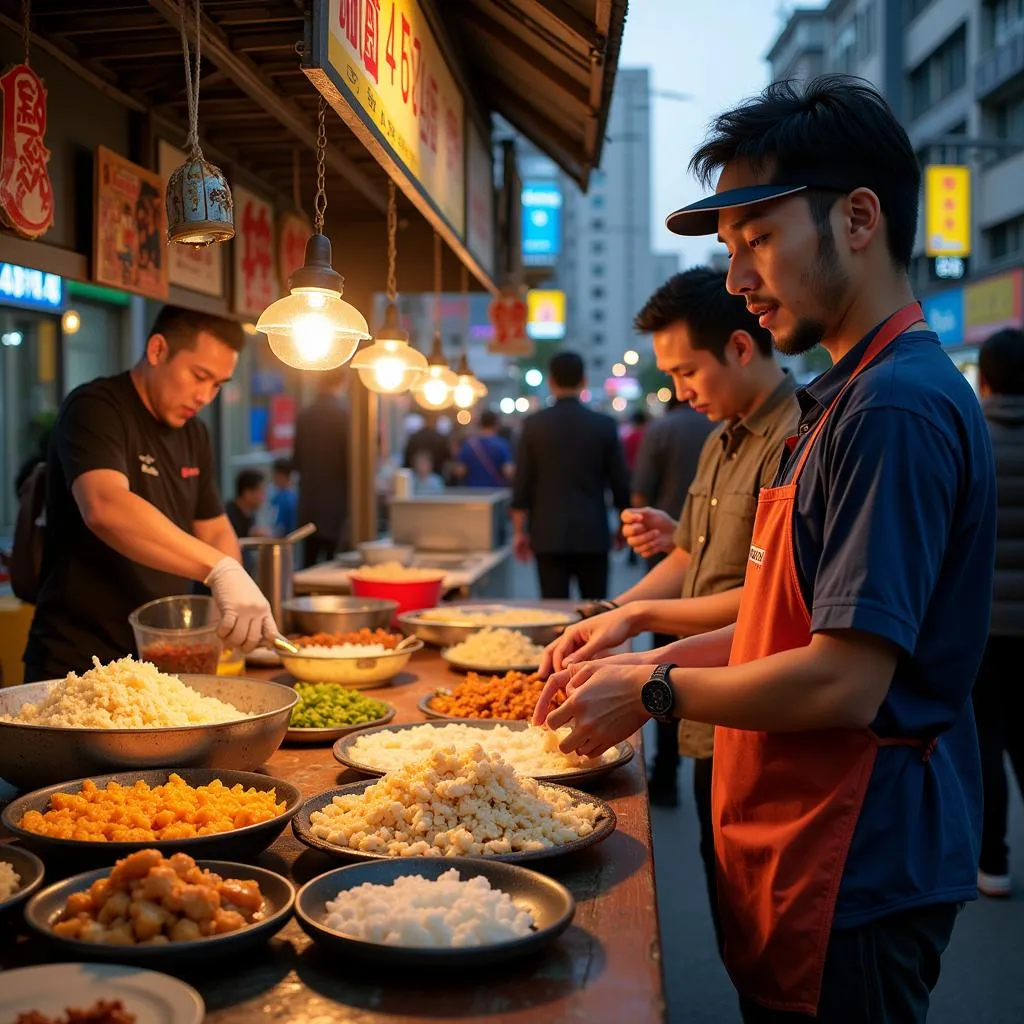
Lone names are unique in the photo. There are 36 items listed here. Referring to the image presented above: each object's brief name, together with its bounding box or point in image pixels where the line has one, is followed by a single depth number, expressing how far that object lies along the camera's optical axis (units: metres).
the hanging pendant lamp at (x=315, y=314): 2.90
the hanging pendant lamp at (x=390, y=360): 4.49
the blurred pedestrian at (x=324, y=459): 10.18
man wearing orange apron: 1.80
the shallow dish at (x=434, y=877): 1.60
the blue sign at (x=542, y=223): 17.20
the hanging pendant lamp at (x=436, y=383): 6.17
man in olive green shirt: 3.30
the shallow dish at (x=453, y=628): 4.52
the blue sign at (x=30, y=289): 7.82
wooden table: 1.58
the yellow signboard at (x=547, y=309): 26.95
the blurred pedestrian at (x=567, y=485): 8.49
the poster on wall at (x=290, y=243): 6.49
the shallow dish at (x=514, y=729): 2.59
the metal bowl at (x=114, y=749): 2.35
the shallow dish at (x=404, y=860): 2.00
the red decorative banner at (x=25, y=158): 3.36
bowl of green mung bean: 3.10
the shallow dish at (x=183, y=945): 1.58
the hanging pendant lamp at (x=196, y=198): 2.67
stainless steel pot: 4.64
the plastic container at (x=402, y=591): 5.23
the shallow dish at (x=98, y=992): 1.48
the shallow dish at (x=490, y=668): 4.02
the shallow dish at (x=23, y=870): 1.75
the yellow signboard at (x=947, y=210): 18.63
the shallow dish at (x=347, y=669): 3.76
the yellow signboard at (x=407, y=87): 2.85
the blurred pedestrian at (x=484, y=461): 14.11
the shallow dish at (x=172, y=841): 1.93
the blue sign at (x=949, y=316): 21.66
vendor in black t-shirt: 3.63
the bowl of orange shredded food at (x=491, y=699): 3.26
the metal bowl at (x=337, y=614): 4.48
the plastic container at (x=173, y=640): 3.24
